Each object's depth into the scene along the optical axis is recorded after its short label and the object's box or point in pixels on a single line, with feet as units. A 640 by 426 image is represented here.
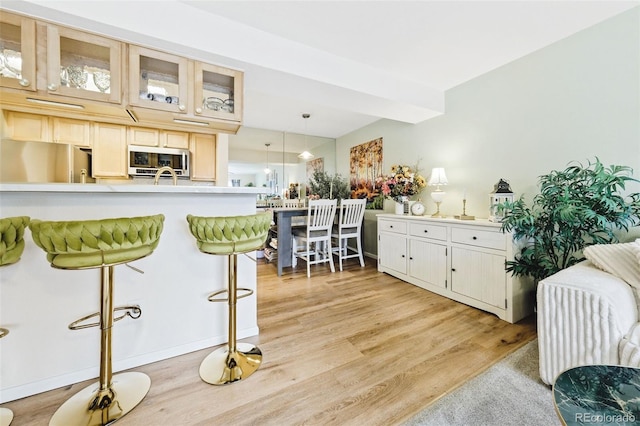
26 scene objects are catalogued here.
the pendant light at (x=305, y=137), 13.39
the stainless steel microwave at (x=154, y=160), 10.05
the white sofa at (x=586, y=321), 3.59
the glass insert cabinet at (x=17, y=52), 4.88
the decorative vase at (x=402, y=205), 10.62
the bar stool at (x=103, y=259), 3.17
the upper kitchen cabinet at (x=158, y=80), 5.81
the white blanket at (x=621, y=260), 4.15
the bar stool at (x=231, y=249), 4.32
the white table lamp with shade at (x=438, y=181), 9.28
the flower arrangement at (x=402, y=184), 10.30
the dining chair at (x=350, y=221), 11.45
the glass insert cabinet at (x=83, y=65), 5.21
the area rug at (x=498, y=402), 3.56
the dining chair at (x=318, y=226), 10.60
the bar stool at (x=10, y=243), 3.26
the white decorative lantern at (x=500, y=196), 7.13
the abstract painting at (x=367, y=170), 13.88
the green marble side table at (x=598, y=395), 2.13
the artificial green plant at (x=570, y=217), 5.13
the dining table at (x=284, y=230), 10.83
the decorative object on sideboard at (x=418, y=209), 9.98
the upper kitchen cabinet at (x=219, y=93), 6.53
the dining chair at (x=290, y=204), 14.44
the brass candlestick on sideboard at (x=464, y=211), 8.24
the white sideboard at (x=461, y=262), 6.62
